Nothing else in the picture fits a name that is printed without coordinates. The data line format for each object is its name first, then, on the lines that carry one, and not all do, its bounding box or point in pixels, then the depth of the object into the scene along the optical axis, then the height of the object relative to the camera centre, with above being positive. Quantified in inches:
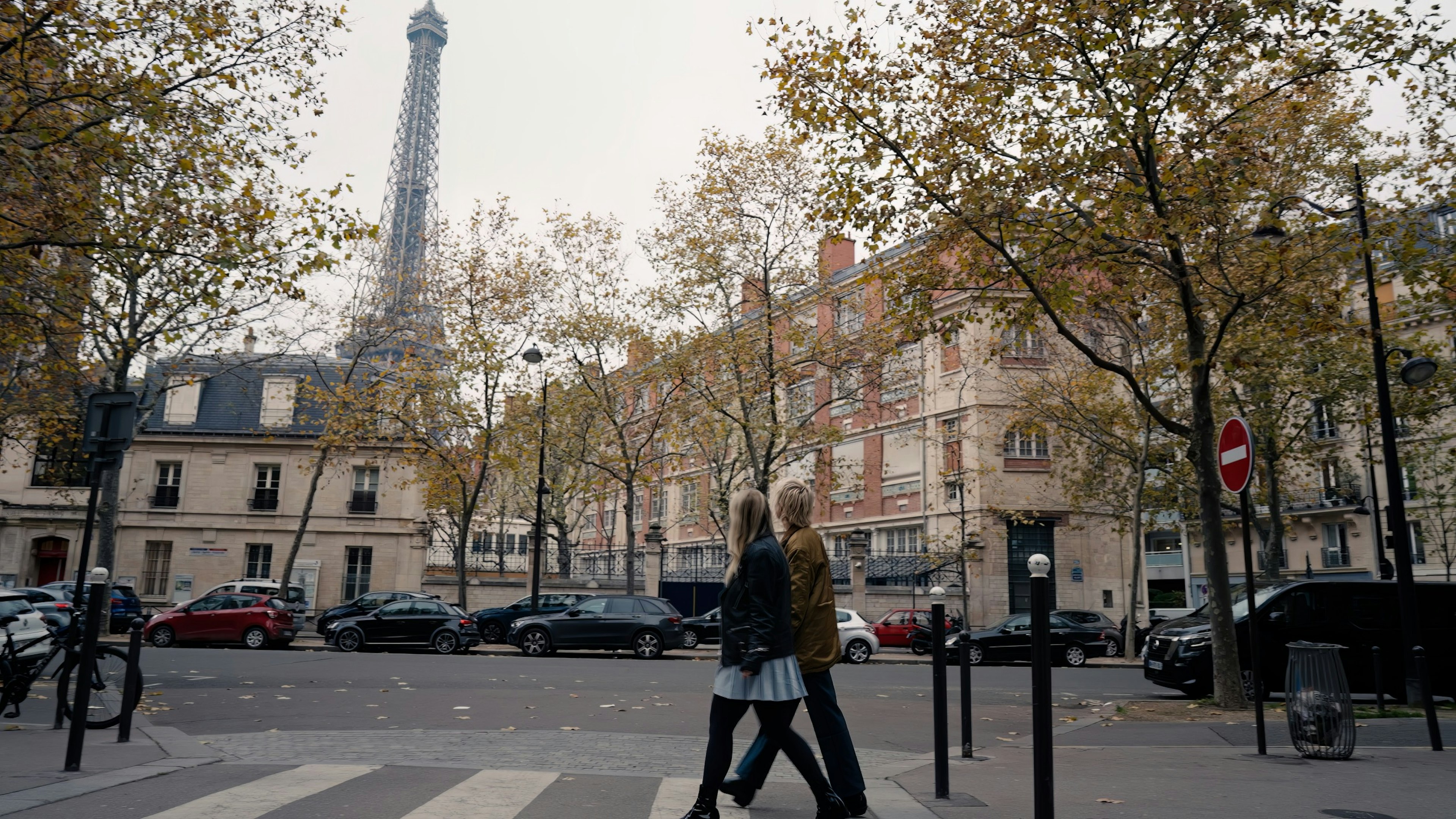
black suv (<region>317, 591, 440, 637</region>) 1038.4 -33.5
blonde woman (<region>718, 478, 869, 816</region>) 219.6 -15.8
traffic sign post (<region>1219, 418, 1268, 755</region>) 323.0 +39.0
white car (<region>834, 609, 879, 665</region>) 1010.1 -55.5
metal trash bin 323.9 -35.8
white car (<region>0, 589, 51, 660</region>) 398.6 -26.9
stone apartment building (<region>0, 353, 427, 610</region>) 1467.8 +86.6
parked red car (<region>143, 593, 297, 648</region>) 963.3 -51.7
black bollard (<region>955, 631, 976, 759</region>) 325.1 -40.2
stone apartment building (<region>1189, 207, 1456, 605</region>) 1261.1 +134.7
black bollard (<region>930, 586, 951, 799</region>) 249.9 -34.0
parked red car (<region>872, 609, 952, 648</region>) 1200.8 -49.8
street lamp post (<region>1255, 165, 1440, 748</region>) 496.7 +63.7
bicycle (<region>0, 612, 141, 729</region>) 341.7 -38.2
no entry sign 322.7 +45.5
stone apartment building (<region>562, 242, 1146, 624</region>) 1462.8 +137.7
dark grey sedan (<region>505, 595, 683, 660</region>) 914.1 -45.7
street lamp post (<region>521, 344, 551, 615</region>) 1076.5 +69.6
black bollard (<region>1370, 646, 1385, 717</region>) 441.7 -40.9
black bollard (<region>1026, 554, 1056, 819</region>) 169.3 -18.9
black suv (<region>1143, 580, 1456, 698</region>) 546.6 -16.7
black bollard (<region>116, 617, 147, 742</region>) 335.6 -36.1
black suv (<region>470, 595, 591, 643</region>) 1074.7 -43.8
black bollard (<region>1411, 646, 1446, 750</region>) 355.6 -36.3
